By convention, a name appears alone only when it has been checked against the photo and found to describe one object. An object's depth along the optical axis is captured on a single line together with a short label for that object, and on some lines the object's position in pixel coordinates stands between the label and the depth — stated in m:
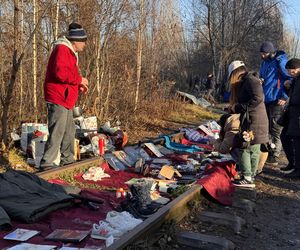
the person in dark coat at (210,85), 20.83
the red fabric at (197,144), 7.59
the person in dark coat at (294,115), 5.69
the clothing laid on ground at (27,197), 3.22
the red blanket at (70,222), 2.86
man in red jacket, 4.99
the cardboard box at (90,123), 7.15
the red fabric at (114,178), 4.67
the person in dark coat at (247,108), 4.82
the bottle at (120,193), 4.06
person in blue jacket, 6.45
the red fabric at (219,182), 4.26
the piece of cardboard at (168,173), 4.93
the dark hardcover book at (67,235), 2.87
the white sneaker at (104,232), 2.92
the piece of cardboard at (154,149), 6.43
